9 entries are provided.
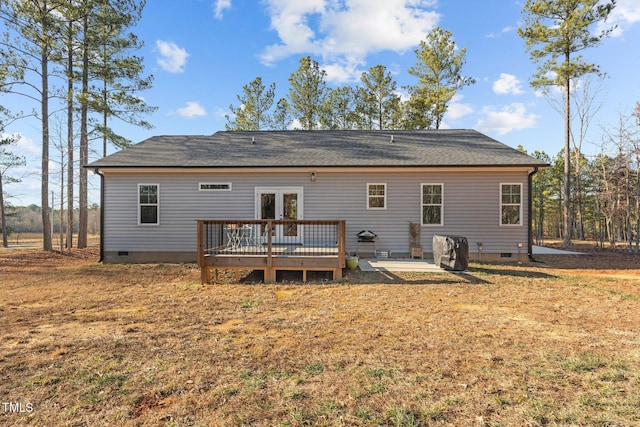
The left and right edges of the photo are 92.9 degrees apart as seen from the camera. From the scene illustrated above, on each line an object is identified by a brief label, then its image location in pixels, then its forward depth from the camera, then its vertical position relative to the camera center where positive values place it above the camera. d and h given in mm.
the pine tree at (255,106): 21641 +8008
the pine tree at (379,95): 20953 +8514
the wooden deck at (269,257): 6816 -908
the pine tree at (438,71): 18969 +9348
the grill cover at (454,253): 7852 -964
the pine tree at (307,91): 20719 +8750
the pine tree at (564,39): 12836 +7812
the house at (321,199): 9859 +585
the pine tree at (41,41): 11787 +7183
